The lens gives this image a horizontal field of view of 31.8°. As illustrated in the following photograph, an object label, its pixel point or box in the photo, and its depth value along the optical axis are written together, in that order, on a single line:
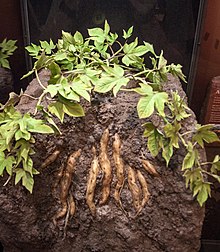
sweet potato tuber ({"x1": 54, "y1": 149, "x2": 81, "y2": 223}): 1.27
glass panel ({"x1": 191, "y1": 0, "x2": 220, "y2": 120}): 1.57
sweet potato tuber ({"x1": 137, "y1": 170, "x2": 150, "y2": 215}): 1.25
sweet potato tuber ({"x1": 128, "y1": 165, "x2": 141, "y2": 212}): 1.25
